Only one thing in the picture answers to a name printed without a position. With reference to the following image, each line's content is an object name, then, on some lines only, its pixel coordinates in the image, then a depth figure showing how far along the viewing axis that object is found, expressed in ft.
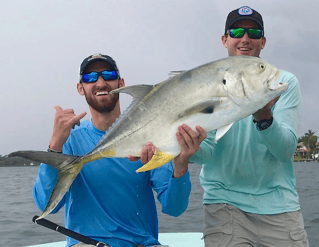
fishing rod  9.02
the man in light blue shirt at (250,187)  9.50
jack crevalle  6.82
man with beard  9.39
